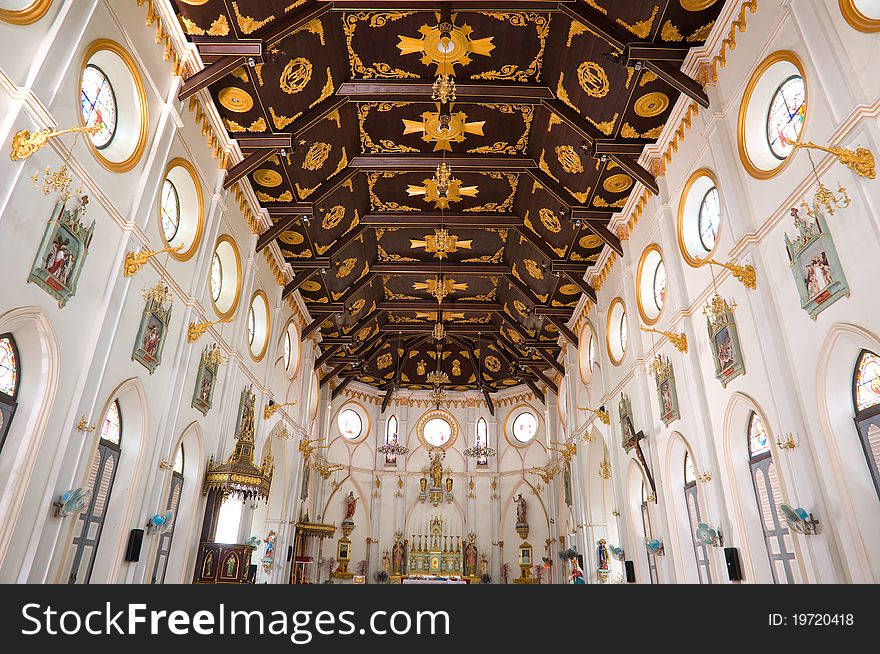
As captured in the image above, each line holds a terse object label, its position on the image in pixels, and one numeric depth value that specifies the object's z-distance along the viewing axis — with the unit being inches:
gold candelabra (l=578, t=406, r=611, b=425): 775.1
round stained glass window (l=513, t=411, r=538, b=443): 1357.0
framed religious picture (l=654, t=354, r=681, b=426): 559.5
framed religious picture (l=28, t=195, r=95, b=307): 333.1
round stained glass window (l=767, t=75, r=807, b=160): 382.0
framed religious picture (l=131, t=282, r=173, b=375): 453.7
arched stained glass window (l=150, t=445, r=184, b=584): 520.4
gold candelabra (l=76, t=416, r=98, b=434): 372.2
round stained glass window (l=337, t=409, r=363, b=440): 1332.4
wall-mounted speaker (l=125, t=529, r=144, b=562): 450.0
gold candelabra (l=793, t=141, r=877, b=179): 303.9
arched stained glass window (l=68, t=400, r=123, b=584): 406.9
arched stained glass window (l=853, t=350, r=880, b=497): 322.0
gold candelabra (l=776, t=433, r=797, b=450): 368.8
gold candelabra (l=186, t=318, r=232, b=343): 536.7
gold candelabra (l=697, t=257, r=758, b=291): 414.3
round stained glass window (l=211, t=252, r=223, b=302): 619.5
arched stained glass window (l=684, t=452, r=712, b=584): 519.2
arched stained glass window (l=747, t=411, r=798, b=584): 394.9
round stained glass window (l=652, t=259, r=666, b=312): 618.7
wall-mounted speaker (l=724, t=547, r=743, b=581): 437.4
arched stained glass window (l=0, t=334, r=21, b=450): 330.3
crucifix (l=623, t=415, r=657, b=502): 628.4
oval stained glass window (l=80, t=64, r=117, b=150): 380.8
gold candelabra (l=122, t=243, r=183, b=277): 420.8
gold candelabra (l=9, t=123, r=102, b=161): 302.2
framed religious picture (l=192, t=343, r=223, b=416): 564.1
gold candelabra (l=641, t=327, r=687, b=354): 529.7
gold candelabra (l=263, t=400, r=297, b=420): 767.1
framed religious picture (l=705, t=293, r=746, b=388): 442.0
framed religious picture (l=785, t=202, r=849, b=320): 332.2
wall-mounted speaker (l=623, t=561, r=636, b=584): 667.4
